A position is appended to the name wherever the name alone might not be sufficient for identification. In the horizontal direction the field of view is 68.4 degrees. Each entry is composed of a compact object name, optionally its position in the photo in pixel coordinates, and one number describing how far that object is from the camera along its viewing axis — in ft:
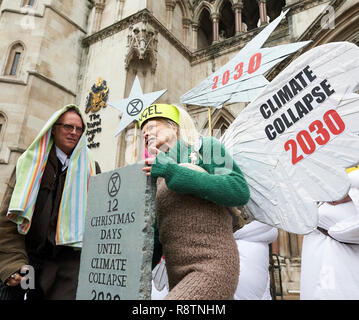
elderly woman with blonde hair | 3.34
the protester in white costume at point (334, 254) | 6.25
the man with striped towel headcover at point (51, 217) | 5.20
